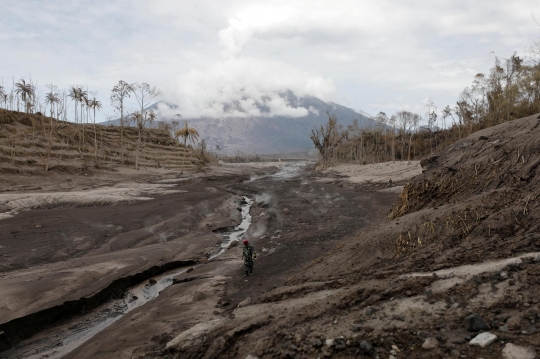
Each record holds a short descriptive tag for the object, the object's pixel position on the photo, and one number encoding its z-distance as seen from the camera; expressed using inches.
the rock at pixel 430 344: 165.9
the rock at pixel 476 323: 169.9
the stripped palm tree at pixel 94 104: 2322.6
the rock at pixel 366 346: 175.2
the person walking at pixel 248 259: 451.5
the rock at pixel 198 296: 379.6
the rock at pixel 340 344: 182.1
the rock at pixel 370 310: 210.6
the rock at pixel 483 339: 158.4
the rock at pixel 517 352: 145.6
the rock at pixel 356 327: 193.4
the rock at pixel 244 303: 316.3
